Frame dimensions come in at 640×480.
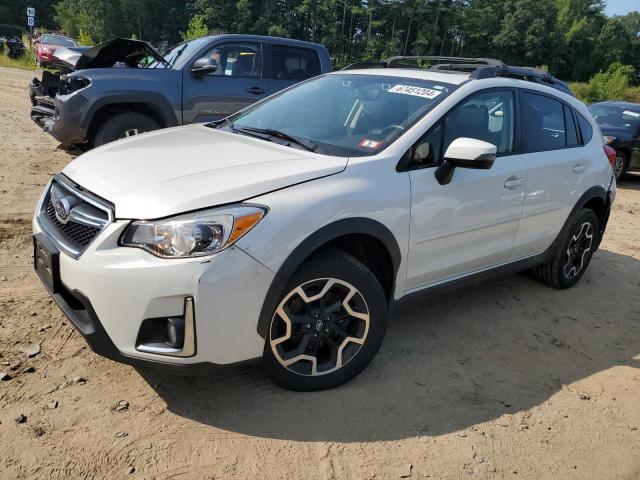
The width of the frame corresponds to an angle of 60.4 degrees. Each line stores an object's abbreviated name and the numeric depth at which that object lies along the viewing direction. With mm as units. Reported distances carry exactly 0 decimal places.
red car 22031
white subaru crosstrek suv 2369
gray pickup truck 6355
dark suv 10416
